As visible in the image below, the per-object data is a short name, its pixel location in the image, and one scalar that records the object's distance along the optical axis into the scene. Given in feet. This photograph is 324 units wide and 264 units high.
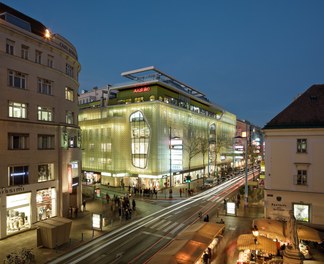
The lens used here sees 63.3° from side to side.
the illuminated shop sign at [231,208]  109.19
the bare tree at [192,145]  211.08
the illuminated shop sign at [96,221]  89.45
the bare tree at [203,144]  221.62
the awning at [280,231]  63.57
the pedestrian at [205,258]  61.87
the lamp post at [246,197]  123.94
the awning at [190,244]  49.88
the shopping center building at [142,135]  181.27
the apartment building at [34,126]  86.63
